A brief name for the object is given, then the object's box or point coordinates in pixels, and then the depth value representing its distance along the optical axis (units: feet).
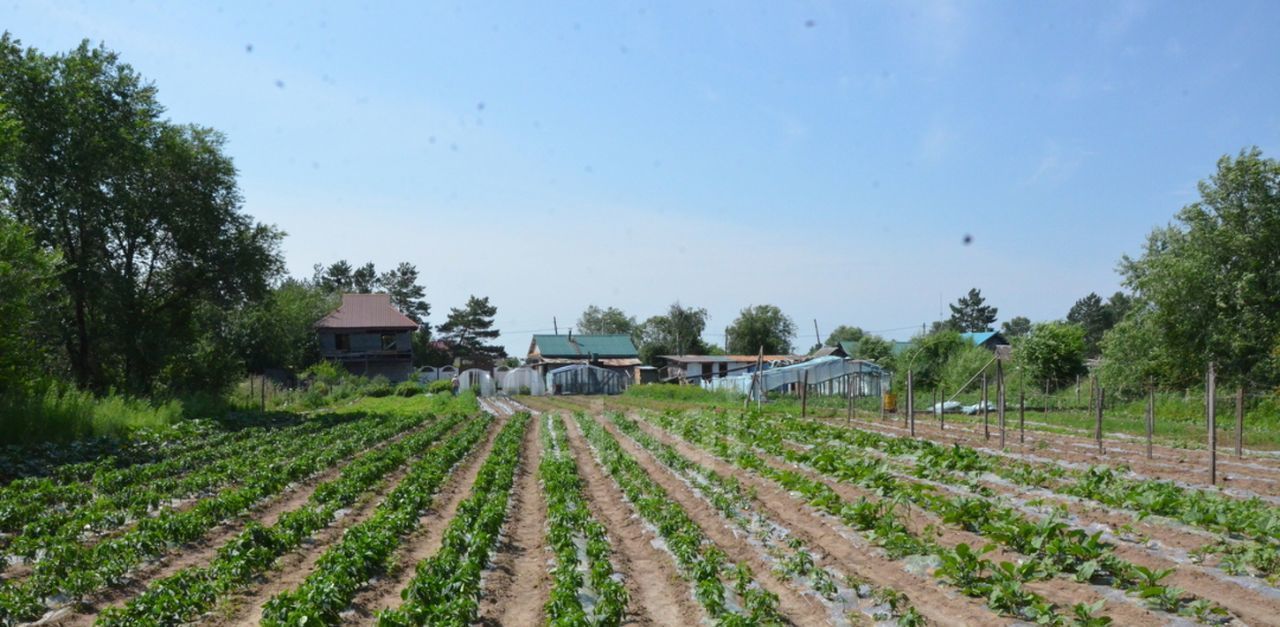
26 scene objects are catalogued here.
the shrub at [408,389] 174.25
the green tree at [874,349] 206.08
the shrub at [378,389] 175.73
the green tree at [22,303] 64.03
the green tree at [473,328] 319.47
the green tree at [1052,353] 144.66
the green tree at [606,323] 401.70
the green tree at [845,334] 346.99
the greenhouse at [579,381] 201.46
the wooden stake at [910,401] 75.36
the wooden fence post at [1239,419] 51.19
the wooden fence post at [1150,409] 55.26
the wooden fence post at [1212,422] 42.45
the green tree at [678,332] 314.96
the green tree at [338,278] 348.38
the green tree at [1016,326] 361.02
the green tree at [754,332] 307.17
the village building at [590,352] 251.19
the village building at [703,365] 247.50
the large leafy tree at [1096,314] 306.35
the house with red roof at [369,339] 209.97
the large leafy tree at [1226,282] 104.99
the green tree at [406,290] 341.82
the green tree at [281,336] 186.50
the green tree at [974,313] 355.97
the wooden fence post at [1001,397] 62.23
